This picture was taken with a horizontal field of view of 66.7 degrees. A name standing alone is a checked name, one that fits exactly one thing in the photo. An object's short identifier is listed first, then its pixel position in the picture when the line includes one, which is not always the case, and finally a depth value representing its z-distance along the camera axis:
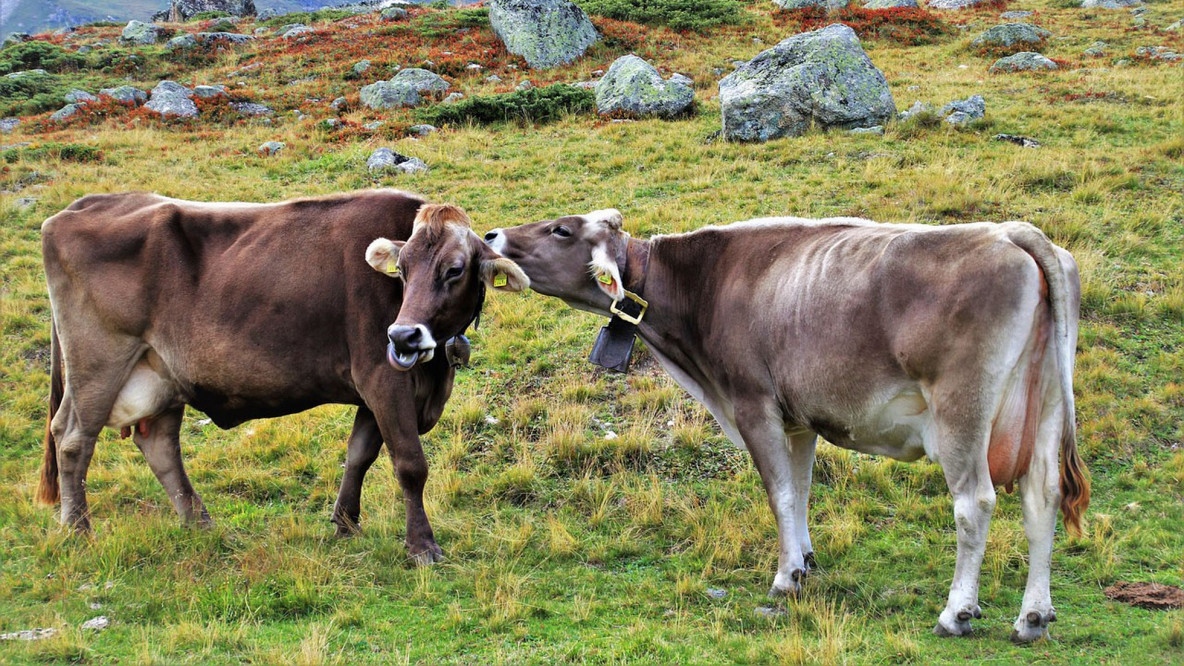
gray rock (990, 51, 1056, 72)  24.45
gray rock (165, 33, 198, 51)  34.75
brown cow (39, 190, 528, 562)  6.96
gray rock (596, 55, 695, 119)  21.81
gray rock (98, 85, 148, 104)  27.59
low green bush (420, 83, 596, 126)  22.50
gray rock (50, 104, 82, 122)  25.54
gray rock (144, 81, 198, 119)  25.77
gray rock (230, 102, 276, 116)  25.91
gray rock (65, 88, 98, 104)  27.33
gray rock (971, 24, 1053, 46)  27.67
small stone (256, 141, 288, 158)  20.85
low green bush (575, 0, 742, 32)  33.66
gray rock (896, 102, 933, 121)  18.73
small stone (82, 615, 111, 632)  5.98
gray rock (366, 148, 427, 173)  18.42
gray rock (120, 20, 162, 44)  38.66
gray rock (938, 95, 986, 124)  18.36
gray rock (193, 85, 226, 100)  26.95
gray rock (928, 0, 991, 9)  35.78
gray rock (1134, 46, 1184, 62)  24.43
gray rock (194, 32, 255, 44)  35.94
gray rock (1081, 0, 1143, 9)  33.50
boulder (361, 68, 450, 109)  25.14
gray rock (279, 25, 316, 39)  36.56
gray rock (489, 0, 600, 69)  29.31
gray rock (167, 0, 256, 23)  48.38
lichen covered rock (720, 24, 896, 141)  19.03
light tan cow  5.48
